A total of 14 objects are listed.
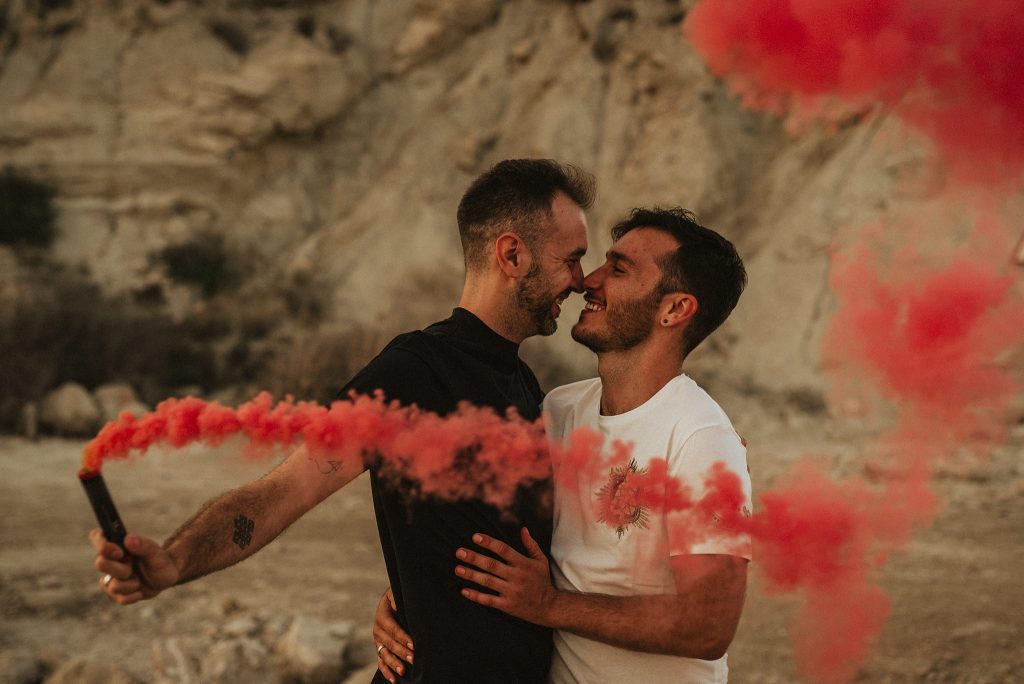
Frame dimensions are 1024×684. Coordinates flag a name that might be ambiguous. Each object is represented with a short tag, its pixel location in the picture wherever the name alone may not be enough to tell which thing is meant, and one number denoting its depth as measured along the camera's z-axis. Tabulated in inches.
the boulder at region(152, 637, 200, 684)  195.0
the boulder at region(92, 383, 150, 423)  435.2
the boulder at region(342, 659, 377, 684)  187.3
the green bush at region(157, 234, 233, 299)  580.1
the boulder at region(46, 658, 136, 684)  186.1
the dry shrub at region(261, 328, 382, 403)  467.5
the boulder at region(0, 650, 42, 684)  189.5
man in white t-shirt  87.0
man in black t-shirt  81.0
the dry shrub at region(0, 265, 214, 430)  438.9
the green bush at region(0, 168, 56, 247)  558.6
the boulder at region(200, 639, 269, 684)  193.6
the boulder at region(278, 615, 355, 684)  197.5
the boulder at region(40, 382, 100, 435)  420.8
